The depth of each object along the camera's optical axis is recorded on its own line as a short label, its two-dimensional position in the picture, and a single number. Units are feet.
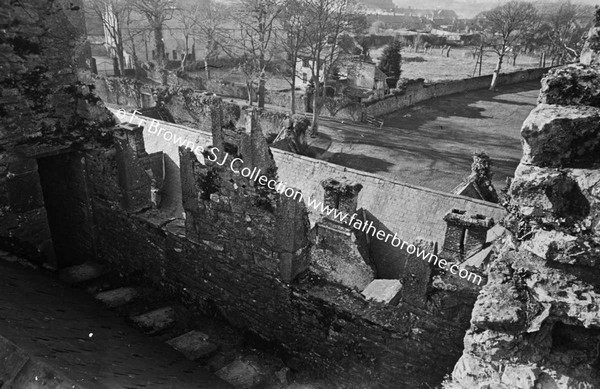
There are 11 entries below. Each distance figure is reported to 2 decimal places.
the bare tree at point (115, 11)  138.21
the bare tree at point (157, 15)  134.10
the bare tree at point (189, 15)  153.07
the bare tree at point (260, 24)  96.68
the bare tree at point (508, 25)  154.61
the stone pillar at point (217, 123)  19.03
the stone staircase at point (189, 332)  19.29
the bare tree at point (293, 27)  96.32
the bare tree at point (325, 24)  91.40
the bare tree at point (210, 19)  133.45
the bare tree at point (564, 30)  177.37
